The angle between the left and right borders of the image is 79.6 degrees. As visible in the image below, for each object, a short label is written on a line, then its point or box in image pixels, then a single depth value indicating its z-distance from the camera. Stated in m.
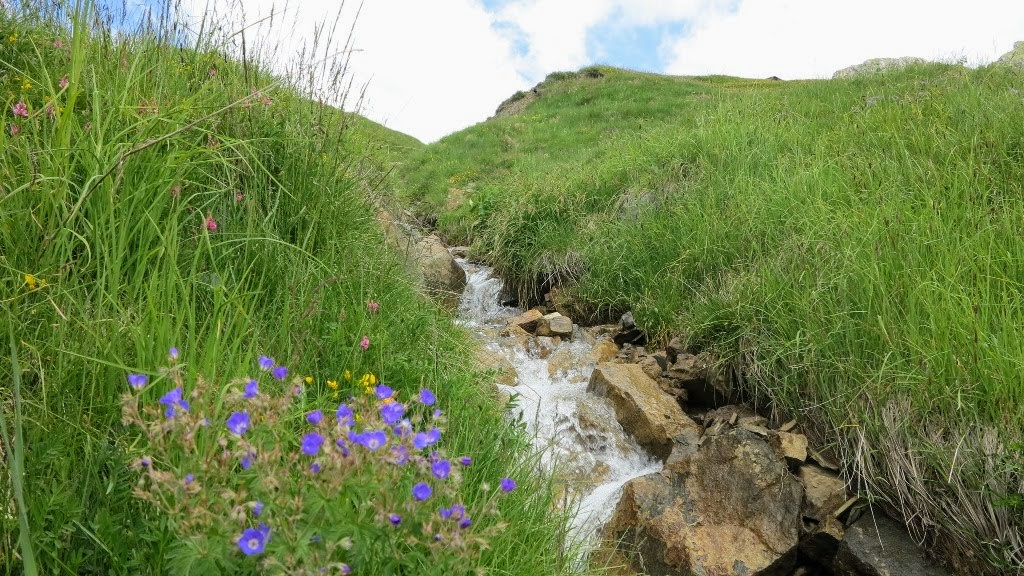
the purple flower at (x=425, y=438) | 1.28
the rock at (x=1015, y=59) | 7.62
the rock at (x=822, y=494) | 2.87
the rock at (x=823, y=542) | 2.79
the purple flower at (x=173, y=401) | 1.20
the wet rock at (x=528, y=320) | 5.79
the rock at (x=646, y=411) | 3.84
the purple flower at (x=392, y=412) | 1.26
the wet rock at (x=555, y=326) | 5.59
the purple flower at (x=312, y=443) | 1.14
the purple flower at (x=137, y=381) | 1.23
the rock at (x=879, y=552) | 2.54
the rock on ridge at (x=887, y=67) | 9.73
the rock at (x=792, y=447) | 3.11
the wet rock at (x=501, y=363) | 4.50
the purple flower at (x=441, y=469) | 1.22
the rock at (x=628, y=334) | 5.16
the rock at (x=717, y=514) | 2.88
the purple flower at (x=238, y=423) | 1.18
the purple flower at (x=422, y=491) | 1.12
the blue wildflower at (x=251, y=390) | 1.27
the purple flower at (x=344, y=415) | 1.28
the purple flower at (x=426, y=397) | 1.46
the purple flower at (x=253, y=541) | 1.03
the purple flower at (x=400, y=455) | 1.18
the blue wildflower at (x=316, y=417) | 1.29
